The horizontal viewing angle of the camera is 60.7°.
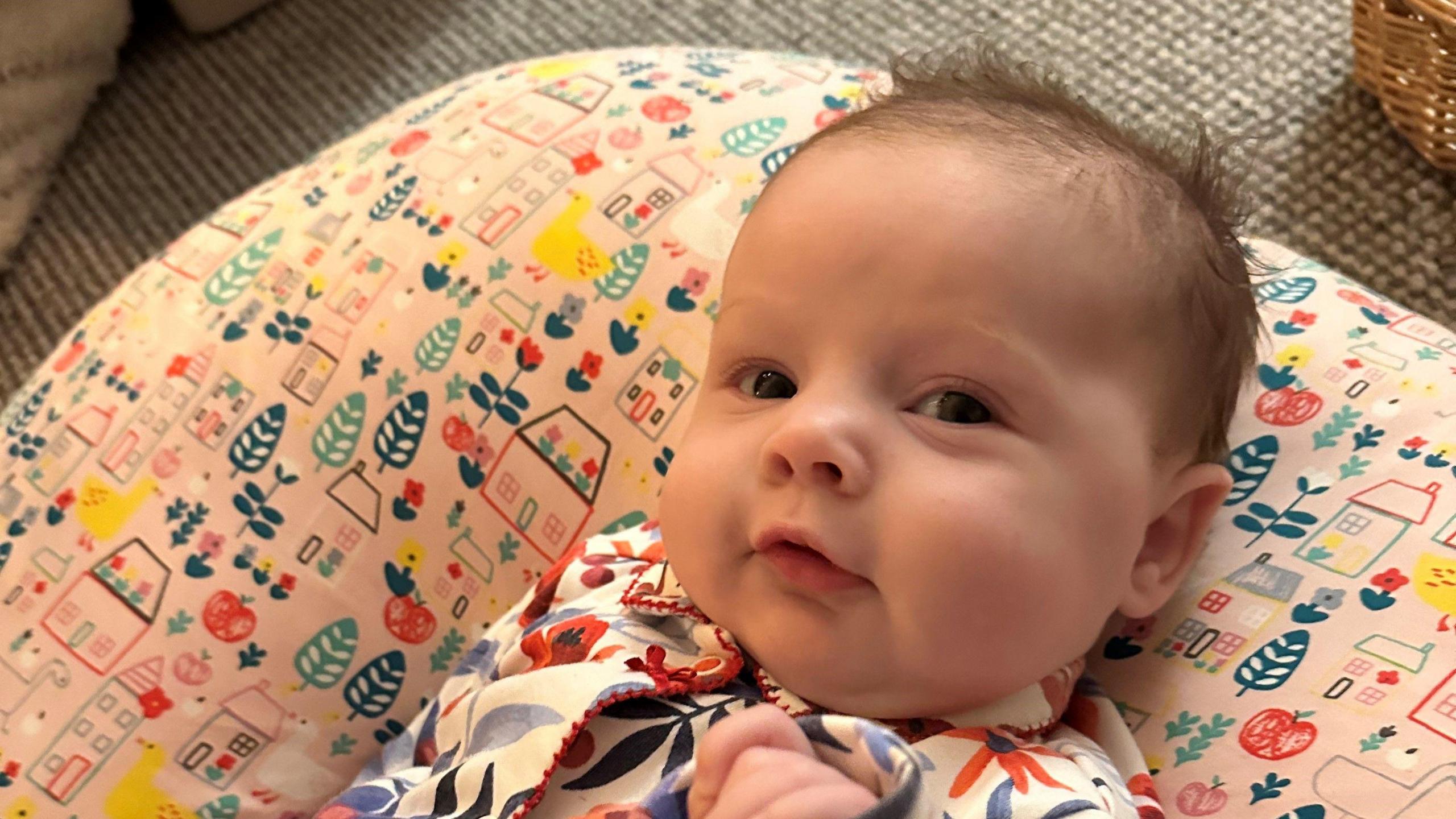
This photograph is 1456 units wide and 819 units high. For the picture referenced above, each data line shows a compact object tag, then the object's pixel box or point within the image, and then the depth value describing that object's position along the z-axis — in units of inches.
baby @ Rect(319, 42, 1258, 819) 24.8
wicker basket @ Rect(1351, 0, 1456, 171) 40.4
